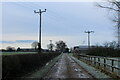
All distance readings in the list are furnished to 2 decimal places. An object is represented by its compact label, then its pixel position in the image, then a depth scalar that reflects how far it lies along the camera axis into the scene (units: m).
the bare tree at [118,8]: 22.55
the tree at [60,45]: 154.62
